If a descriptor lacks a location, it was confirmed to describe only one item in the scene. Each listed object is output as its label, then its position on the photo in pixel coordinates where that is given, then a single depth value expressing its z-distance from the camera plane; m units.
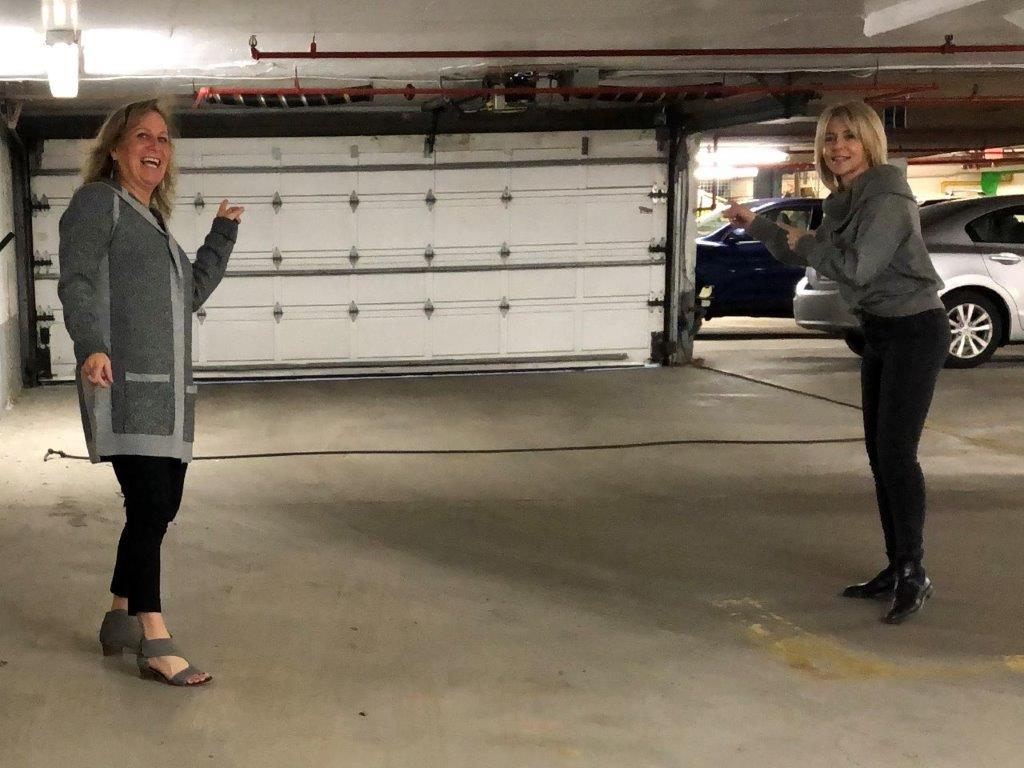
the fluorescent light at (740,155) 16.28
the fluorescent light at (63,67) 6.72
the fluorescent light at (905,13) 6.21
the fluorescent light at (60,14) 6.18
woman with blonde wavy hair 3.28
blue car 13.25
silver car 10.39
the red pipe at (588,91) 8.86
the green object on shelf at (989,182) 25.41
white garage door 10.52
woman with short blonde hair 3.85
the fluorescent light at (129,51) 7.44
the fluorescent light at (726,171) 18.66
